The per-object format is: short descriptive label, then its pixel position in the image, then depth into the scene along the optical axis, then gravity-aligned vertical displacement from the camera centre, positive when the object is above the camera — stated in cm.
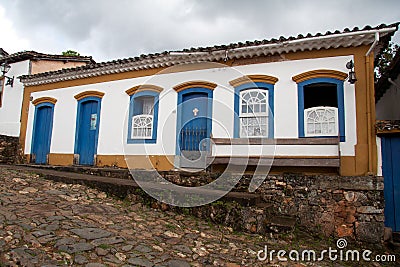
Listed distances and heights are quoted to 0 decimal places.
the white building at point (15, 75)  1115 +321
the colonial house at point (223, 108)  623 +145
